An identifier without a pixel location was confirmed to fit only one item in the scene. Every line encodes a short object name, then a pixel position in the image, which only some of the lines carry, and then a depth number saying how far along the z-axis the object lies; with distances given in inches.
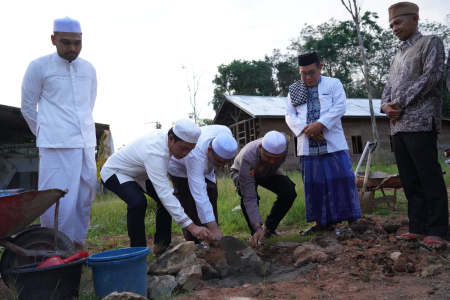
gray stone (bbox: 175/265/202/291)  117.9
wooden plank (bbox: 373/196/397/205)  257.6
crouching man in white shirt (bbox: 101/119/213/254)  138.3
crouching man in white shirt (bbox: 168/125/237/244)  151.0
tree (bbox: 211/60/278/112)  1331.2
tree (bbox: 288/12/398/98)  1268.5
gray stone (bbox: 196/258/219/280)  134.3
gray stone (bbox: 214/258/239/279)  136.7
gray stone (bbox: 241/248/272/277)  135.5
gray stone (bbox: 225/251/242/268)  139.2
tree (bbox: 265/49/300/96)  1341.0
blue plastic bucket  108.0
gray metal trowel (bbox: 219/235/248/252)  142.9
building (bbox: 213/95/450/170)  708.7
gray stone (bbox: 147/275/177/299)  116.7
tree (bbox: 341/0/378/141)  670.2
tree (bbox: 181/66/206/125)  928.3
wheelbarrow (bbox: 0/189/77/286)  114.3
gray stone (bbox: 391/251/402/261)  125.9
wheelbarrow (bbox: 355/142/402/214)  247.8
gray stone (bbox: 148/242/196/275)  126.6
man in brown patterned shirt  138.3
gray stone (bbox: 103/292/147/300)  95.1
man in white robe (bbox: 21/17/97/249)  152.2
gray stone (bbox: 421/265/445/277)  114.0
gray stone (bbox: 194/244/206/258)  149.6
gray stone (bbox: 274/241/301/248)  159.4
